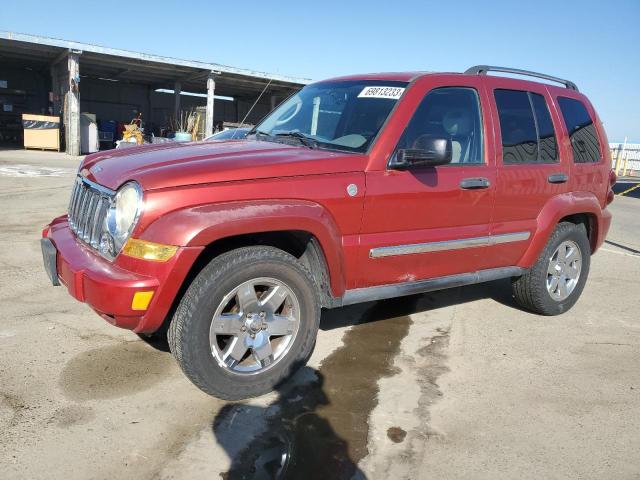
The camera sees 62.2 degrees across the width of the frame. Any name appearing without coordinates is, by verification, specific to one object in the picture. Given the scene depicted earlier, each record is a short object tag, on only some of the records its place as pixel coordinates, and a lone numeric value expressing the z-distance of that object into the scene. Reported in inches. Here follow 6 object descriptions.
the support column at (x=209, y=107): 966.4
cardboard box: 867.4
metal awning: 796.0
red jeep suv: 108.0
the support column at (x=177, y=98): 1103.6
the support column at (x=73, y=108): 808.9
